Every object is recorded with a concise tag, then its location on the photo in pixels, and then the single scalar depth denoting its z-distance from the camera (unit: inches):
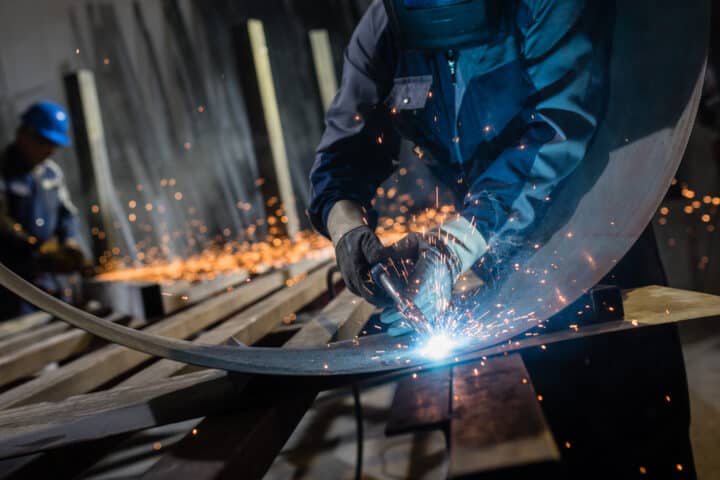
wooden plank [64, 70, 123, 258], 146.6
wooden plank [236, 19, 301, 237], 95.7
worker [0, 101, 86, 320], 110.2
